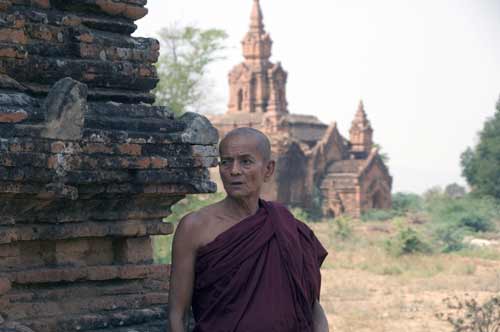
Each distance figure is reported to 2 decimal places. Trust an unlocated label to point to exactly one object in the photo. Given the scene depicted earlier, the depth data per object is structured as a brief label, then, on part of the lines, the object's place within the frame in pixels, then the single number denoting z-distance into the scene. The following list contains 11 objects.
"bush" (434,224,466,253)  29.55
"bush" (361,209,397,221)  43.53
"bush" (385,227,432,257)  26.76
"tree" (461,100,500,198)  48.81
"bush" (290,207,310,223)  38.78
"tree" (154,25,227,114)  32.34
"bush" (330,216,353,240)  33.30
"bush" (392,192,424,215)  49.81
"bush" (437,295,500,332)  11.13
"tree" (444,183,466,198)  84.25
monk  3.44
